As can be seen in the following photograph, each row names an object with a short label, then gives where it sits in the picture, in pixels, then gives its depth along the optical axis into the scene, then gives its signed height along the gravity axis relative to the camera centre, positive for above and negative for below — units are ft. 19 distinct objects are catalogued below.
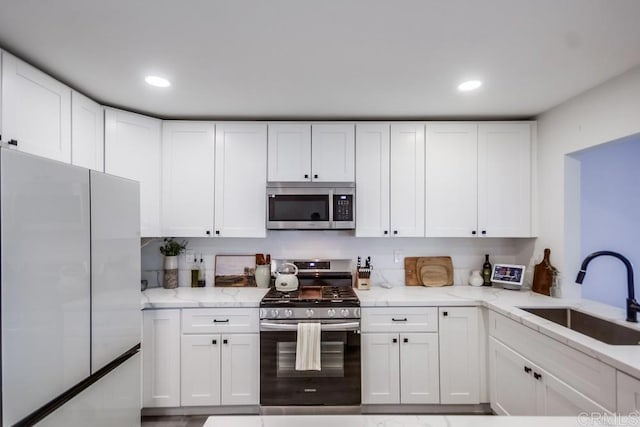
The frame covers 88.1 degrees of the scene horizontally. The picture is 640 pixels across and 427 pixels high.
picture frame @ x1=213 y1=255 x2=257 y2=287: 10.16 -1.74
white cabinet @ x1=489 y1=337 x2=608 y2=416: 5.59 -3.39
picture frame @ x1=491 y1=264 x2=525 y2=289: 9.37 -1.73
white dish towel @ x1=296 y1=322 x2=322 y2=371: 7.79 -3.15
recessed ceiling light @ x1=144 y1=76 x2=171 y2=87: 6.95 +2.86
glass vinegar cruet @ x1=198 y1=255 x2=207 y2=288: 10.05 -1.87
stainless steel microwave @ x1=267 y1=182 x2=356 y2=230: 9.24 +0.22
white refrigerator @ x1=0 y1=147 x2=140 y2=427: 3.35 -1.00
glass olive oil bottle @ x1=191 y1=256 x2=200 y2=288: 10.03 -1.88
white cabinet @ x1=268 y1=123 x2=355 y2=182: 9.43 +1.76
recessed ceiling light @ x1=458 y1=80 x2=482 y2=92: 7.16 +2.88
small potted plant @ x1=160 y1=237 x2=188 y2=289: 9.78 -1.47
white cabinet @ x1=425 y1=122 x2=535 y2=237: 9.46 +1.01
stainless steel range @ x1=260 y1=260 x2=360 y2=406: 7.97 -3.37
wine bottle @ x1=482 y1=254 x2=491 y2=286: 10.09 -1.77
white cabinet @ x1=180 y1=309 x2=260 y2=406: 8.25 -3.60
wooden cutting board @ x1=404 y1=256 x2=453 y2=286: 10.21 -1.73
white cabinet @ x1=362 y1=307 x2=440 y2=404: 8.32 -3.58
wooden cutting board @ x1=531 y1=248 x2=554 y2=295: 8.63 -1.62
